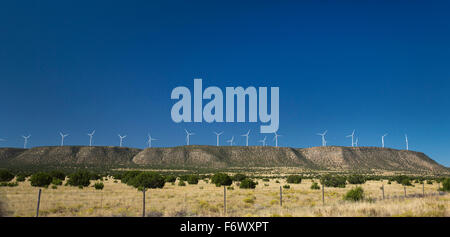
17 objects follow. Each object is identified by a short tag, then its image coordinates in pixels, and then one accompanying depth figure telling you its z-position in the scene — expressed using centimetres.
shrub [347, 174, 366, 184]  5226
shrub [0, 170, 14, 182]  4256
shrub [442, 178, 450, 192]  3527
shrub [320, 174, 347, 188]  4285
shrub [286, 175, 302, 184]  5188
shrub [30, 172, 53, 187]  3697
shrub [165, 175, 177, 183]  4872
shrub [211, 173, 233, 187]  4230
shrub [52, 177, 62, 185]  3727
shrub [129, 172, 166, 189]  3694
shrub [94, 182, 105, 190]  3383
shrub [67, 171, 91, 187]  3869
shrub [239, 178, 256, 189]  3731
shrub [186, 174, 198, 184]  4533
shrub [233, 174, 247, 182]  5151
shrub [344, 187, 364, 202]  2194
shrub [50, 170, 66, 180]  4557
